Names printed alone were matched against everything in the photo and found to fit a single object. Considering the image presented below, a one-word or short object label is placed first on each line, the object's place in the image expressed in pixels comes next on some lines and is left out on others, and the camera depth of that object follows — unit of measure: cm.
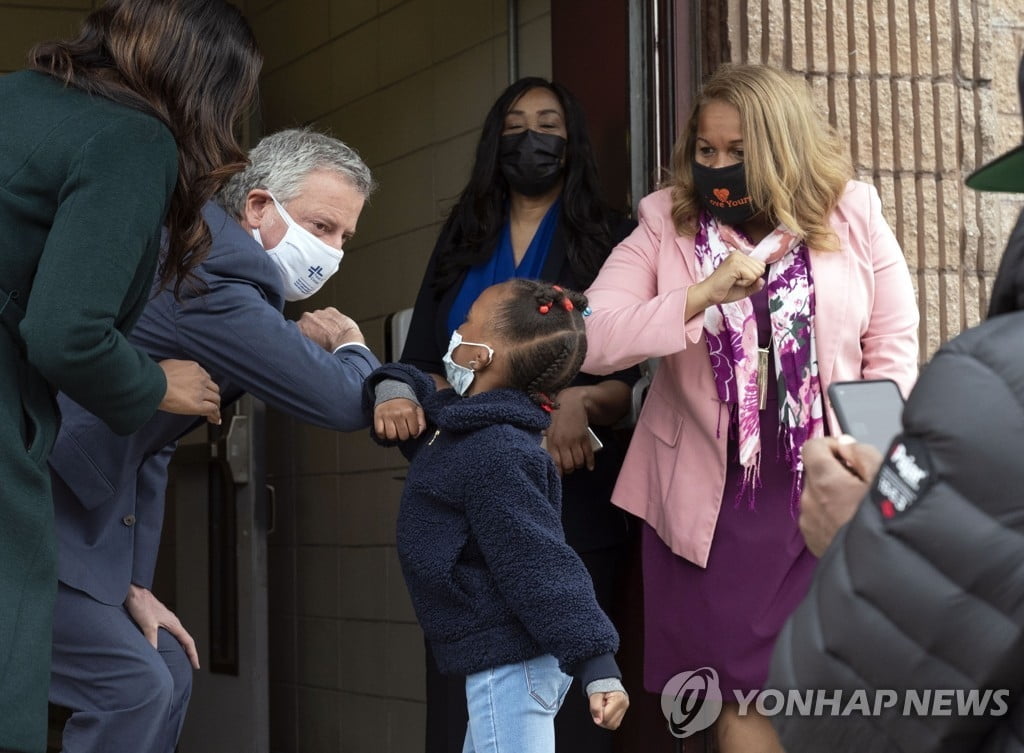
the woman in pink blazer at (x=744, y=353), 289
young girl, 256
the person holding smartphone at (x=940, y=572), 118
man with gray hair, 259
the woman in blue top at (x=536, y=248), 336
